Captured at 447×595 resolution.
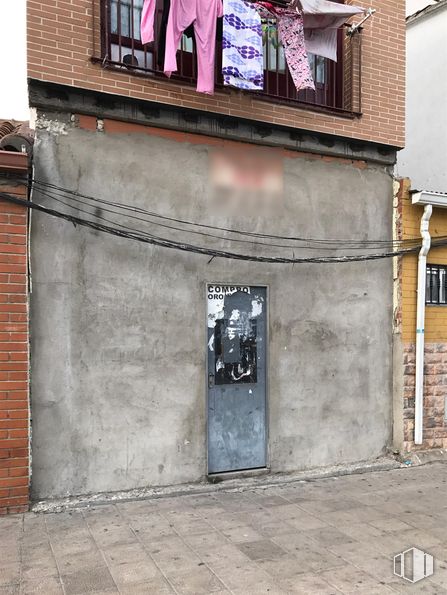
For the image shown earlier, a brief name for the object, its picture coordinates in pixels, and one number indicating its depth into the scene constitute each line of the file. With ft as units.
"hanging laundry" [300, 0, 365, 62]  20.93
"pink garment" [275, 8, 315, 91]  21.03
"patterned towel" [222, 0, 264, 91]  19.52
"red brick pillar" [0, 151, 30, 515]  16.56
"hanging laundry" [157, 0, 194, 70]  20.13
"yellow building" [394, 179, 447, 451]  23.85
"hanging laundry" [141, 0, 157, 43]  18.25
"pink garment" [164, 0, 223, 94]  18.99
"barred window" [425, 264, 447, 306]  24.98
